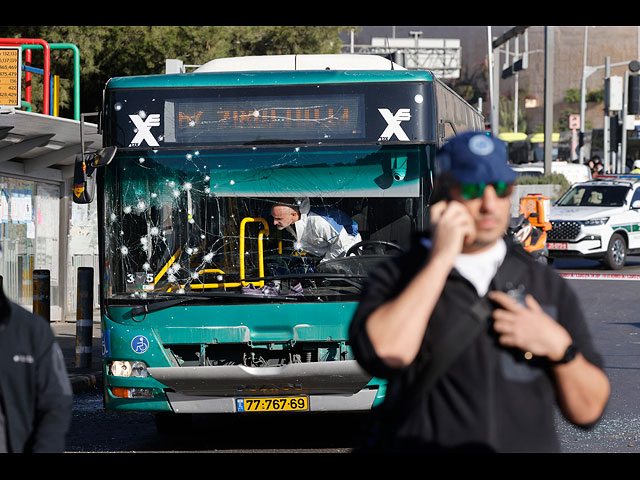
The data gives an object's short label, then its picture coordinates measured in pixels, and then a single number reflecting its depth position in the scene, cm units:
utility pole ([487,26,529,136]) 3327
